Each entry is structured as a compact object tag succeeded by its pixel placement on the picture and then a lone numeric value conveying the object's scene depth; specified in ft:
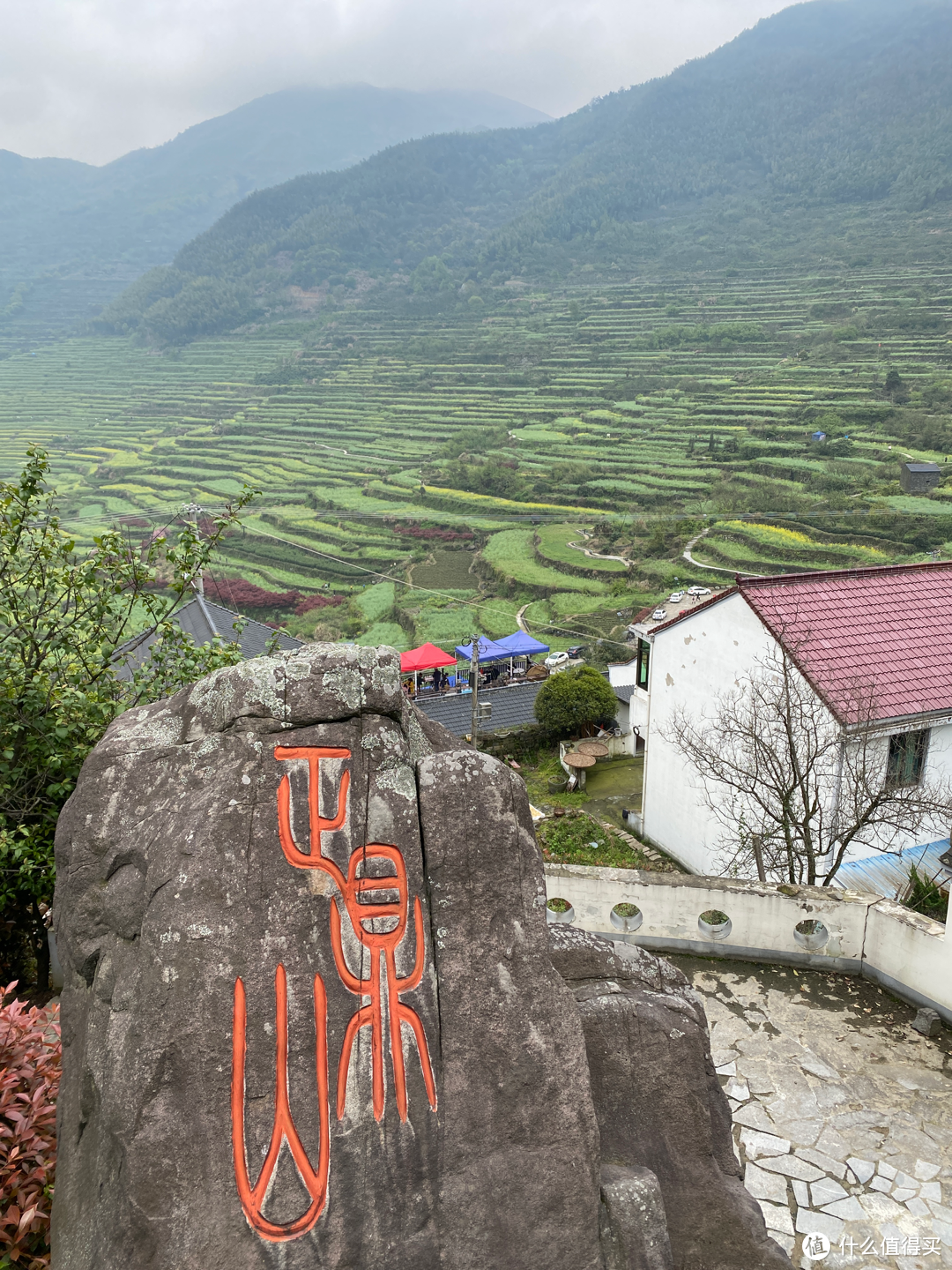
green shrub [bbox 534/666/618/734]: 81.00
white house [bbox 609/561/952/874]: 39.73
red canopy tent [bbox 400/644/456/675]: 93.76
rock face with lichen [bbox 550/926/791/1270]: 14.93
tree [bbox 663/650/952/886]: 35.29
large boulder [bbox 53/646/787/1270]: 11.84
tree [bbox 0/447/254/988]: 21.77
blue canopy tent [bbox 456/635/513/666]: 103.04
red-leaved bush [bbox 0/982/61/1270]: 13.84
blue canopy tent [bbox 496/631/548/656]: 105.38
